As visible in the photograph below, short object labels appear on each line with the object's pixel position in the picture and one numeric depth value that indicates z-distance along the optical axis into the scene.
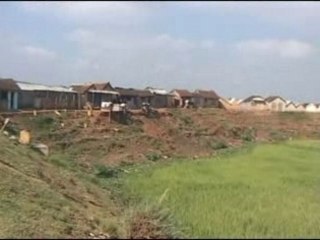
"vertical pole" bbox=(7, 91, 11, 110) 48.87
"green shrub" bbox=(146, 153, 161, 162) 36.28
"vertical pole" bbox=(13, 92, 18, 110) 49.79
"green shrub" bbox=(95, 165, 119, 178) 27.59
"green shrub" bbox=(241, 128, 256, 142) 50.53
